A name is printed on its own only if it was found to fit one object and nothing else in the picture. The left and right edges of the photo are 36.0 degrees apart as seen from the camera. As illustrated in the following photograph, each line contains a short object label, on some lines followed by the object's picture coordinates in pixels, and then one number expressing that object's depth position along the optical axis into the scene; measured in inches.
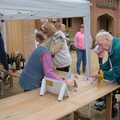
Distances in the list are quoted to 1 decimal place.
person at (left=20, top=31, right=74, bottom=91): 74.4
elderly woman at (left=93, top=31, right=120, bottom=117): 82.0
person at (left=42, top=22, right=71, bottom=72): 82.7
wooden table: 60.6
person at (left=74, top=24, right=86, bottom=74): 205.3
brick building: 204.7
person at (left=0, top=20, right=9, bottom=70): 134.7
